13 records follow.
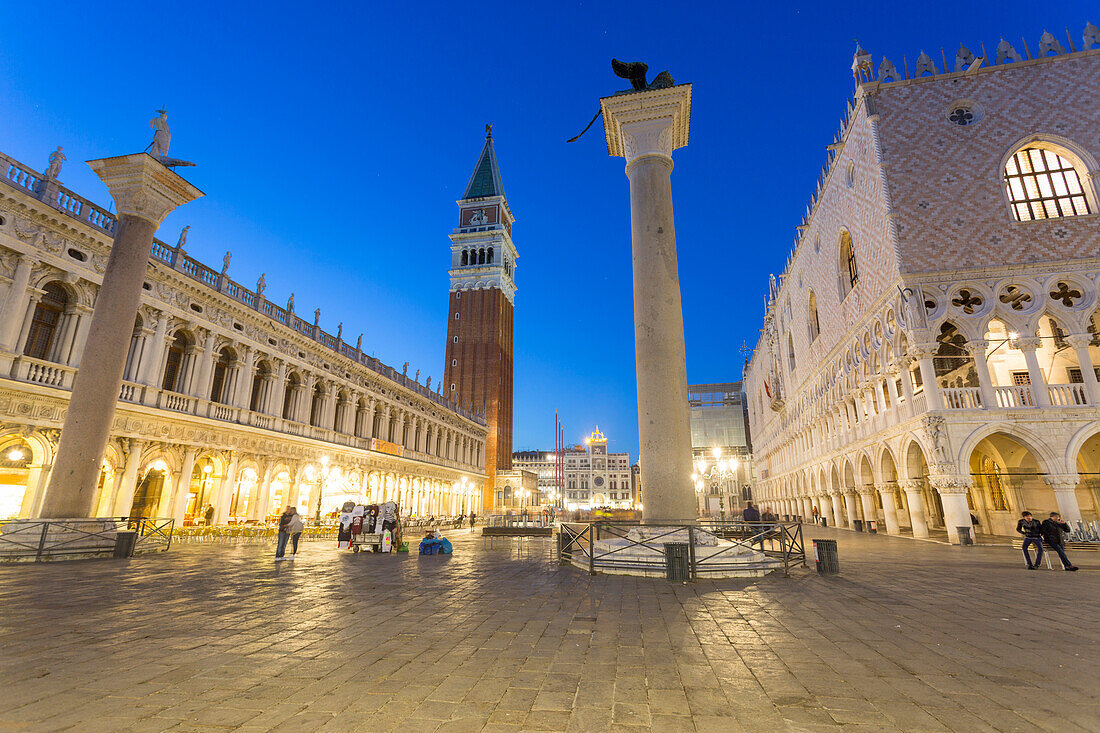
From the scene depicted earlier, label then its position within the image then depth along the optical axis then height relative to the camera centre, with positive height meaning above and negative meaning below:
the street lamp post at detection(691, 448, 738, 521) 65.61 +3.24
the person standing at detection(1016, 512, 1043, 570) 11.89 -0.66
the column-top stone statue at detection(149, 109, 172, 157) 14.40 +10.13
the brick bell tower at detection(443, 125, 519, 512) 68.56 +25.09
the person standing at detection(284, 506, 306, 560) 13.73 -0.72
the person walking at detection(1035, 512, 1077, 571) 11.36 -0.71
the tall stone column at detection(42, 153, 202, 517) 12.16 +4.35
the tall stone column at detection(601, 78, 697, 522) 11.19 +4.82
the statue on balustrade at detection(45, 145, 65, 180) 17.34 +11.20
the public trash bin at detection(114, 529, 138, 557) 13.10 -1.13
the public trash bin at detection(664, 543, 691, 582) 9.80 -1.14
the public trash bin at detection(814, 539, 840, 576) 10.86 -1.15
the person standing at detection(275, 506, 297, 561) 13.05 -0.92
